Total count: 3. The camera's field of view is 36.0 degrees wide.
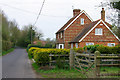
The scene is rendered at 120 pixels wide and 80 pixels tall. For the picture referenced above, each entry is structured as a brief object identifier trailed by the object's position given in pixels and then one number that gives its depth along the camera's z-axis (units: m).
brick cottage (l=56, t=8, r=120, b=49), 29.72
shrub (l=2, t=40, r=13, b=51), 39.34
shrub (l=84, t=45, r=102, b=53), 17.32
